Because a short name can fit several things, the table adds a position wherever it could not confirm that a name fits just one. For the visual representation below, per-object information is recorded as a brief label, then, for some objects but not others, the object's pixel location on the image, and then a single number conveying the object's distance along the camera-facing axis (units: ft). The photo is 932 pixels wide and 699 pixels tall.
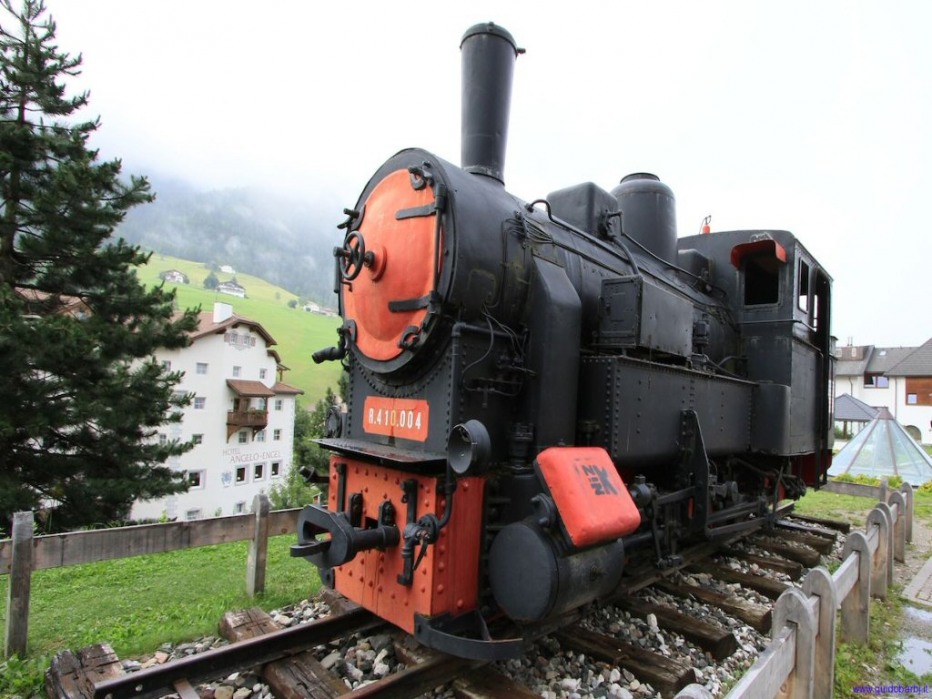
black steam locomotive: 10.87
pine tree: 37.83
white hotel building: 110.83
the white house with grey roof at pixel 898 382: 134.00
